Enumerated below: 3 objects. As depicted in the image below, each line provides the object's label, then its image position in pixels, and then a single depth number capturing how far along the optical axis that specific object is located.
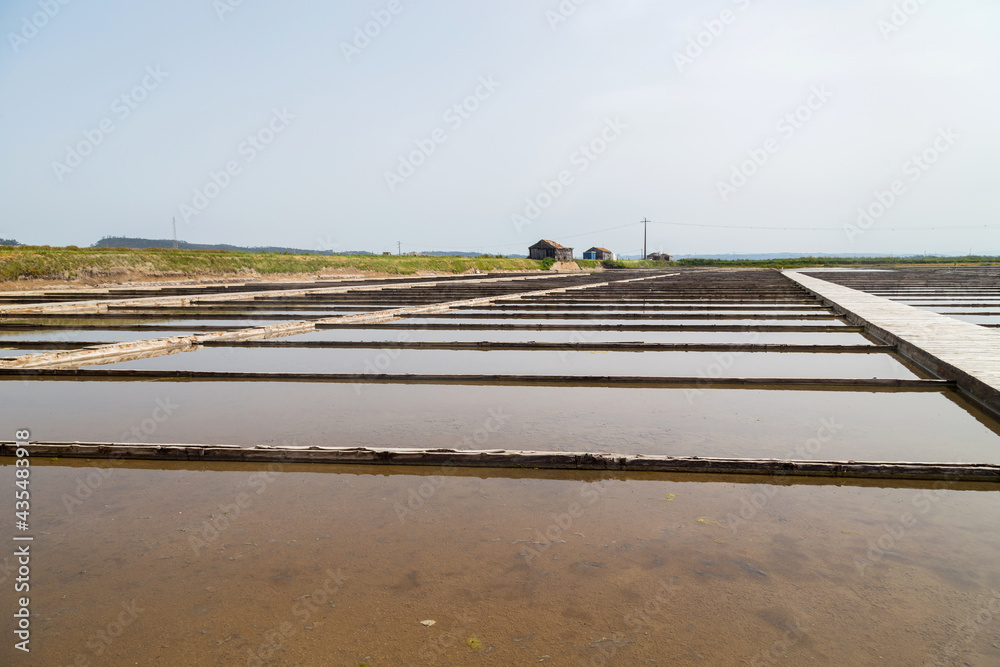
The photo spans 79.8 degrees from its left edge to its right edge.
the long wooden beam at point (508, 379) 5.04
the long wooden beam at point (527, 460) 2.94
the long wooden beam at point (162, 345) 5.85
